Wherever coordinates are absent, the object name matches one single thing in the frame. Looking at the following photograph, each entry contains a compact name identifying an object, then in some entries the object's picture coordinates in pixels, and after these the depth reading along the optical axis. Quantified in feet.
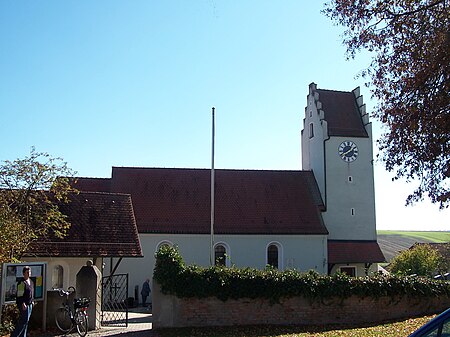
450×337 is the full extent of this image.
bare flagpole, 89.78
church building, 112.88
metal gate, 62.28
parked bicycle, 50.01
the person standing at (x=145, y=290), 98.27
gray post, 53.57
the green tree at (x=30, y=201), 56.65
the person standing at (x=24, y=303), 41.96
